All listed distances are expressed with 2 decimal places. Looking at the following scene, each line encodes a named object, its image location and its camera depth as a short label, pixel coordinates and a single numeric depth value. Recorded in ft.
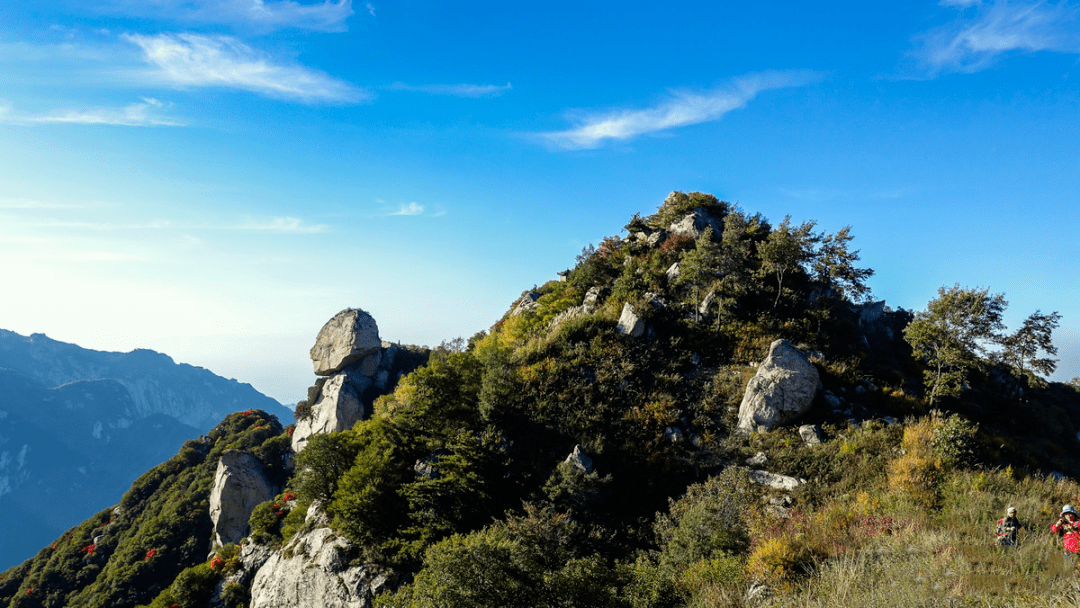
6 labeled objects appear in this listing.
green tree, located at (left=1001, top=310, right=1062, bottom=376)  85.66
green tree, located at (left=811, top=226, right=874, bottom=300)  78.30
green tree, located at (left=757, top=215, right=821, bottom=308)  83.25
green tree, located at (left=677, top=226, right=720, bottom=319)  85.25
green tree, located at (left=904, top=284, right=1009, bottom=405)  64.49
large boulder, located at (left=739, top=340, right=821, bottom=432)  63.77
